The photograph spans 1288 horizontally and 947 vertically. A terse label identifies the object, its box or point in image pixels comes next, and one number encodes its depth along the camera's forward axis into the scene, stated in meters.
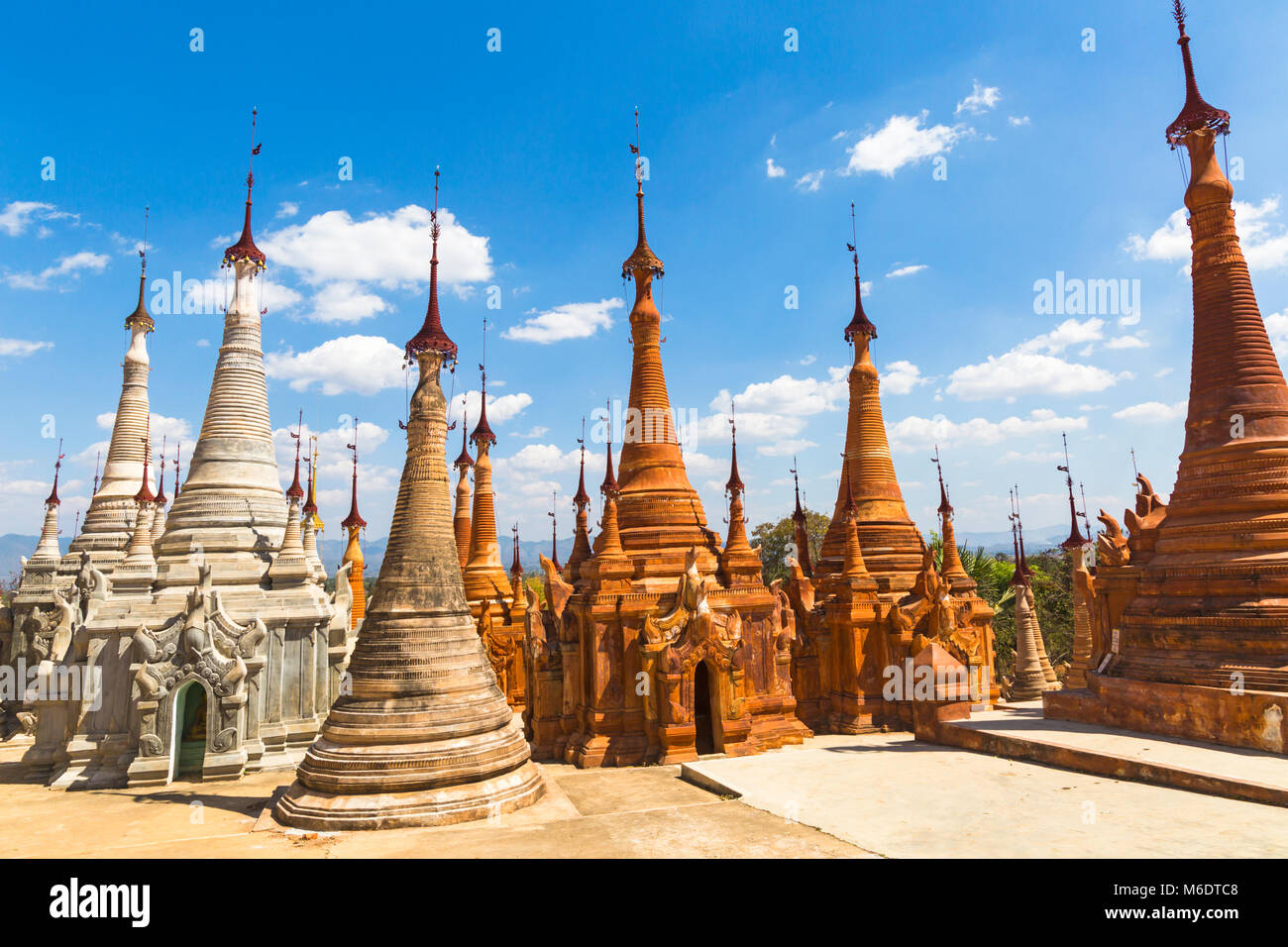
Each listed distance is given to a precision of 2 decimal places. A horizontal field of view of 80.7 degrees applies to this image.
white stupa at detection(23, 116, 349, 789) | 18.42
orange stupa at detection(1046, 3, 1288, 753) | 14.73
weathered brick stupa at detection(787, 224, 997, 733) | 24.44
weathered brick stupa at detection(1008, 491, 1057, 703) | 30.22
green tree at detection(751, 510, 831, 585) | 58.44
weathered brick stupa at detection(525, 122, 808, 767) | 20.41
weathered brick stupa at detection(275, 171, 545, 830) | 12.70
